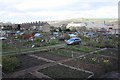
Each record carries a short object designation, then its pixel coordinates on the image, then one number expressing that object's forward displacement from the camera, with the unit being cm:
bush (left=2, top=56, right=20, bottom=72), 703
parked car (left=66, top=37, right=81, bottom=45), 1523
